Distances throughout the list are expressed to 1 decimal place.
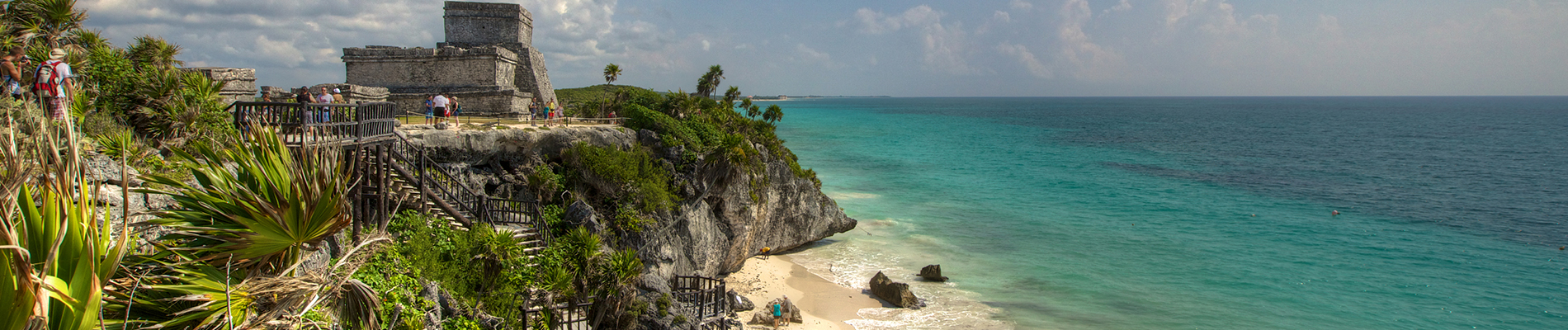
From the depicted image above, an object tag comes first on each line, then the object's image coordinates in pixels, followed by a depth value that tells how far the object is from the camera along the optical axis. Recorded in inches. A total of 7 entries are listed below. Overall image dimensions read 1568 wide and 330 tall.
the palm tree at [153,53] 561.3
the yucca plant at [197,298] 164.9
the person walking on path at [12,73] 380.8
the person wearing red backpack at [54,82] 371.2
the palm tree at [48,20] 460.1
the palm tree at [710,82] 1887.3
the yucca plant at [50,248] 127.1
